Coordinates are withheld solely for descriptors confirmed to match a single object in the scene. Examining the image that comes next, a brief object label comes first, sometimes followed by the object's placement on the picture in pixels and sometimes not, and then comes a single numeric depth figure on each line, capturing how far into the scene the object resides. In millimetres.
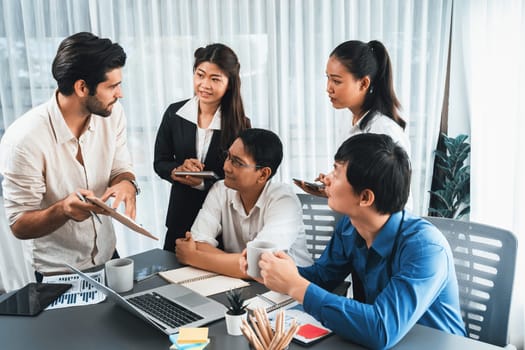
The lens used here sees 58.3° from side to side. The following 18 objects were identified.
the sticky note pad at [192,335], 1124
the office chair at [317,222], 2161
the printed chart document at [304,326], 1189
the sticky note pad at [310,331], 1204
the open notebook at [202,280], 1538
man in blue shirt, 1190
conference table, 1169
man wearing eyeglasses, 1891
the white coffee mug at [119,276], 1506
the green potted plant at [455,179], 3010
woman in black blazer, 2258
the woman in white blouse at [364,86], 2031
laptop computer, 1265
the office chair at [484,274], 1497
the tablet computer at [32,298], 1380
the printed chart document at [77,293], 1435
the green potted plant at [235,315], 1201
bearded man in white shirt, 1692
